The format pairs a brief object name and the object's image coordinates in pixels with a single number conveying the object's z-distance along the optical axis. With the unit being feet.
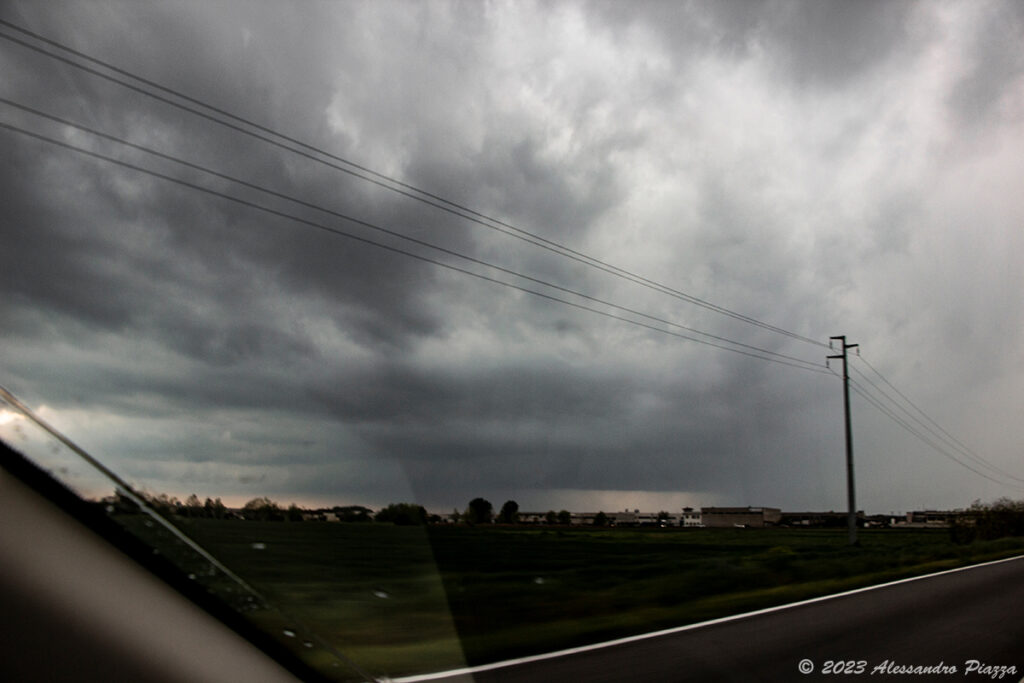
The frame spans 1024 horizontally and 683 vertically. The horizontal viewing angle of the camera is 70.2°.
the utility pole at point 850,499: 141.18
